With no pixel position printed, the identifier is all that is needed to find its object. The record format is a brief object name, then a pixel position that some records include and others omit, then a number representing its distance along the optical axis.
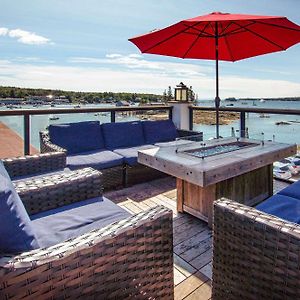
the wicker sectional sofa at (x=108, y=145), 3.38
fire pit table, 2.21
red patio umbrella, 2.64
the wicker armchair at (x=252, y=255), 1.11
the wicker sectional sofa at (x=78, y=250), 0.95
